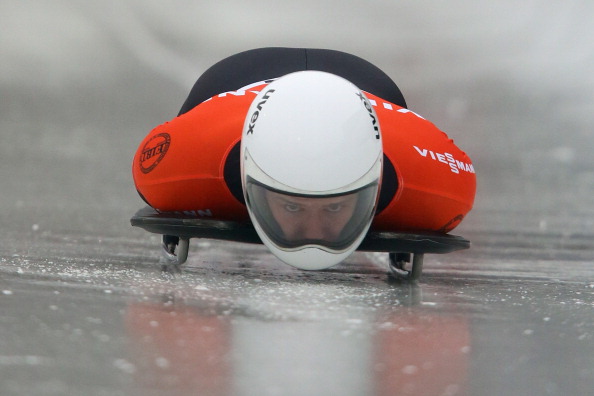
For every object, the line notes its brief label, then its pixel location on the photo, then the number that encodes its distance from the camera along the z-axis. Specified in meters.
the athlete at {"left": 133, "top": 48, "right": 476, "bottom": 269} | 11.59
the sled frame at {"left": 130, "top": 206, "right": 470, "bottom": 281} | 11.74
